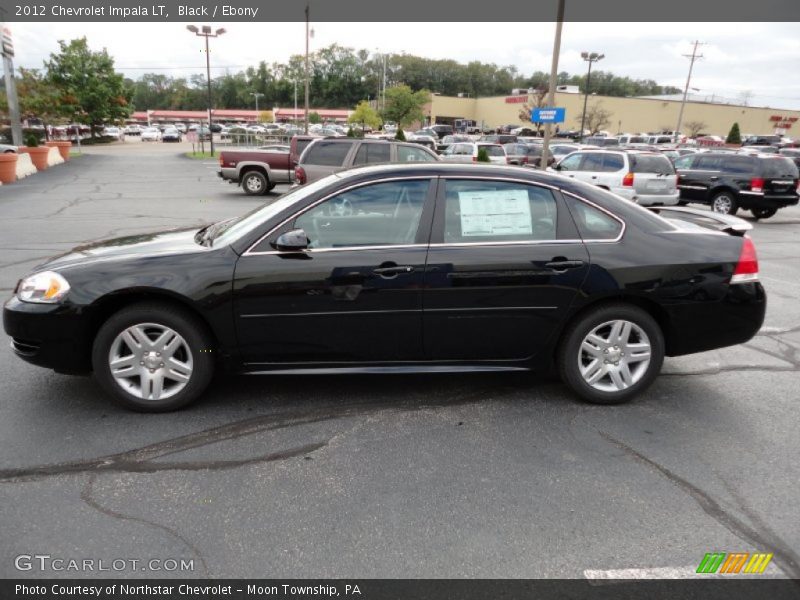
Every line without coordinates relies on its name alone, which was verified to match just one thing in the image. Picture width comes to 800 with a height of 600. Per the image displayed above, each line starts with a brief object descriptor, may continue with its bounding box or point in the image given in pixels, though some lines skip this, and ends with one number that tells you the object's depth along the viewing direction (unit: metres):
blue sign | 19.39
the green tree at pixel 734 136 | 51.91
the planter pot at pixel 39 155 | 26.36
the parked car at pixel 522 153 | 24.44
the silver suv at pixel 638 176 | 14.39
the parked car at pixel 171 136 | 63.72
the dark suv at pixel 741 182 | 14.84
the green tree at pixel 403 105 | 58.88
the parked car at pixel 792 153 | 31.05
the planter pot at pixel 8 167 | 20.56
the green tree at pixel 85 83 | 50.69
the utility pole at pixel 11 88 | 26.70
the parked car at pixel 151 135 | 65.50
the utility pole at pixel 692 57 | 68.50
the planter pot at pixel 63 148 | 33.05
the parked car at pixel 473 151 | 22.36
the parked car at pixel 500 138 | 37.81
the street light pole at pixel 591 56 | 52.16
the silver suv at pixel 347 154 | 13.48
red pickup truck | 18.47
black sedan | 3.75
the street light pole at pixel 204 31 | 36.62
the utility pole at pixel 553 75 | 18.09
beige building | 80.31
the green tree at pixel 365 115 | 52.47
